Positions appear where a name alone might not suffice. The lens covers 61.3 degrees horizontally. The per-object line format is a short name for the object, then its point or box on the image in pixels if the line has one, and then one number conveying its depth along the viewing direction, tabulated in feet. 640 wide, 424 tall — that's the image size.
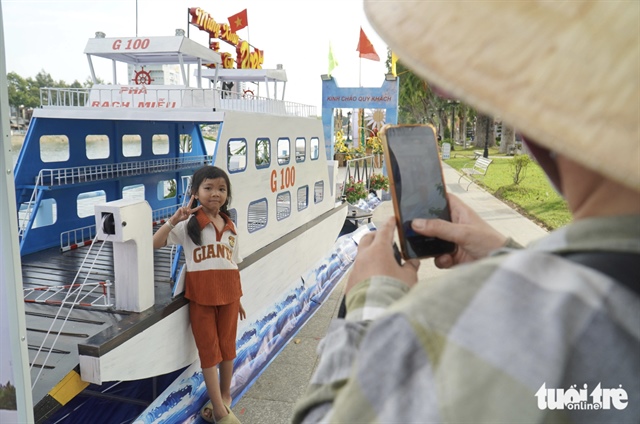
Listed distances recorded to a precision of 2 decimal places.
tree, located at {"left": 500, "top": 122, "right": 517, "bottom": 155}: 120.90
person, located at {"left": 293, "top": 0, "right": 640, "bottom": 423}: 1.98
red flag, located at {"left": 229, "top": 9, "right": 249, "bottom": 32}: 31.71
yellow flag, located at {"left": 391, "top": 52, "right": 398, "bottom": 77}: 44.86
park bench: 70.32
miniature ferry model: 11.33
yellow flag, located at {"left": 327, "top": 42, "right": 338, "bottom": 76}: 45.52
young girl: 13.37
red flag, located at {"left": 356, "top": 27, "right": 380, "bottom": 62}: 48.03
